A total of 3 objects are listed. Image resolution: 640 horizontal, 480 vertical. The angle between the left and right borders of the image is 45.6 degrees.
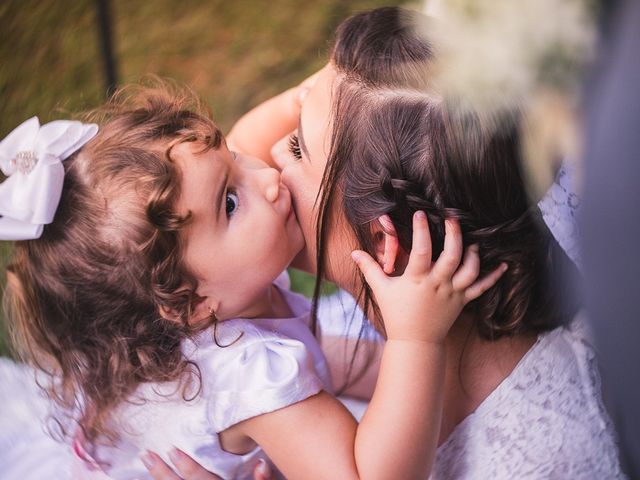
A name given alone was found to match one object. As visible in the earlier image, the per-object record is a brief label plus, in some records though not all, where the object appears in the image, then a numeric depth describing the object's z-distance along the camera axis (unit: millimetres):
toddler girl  930
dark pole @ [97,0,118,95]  1588
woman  913
